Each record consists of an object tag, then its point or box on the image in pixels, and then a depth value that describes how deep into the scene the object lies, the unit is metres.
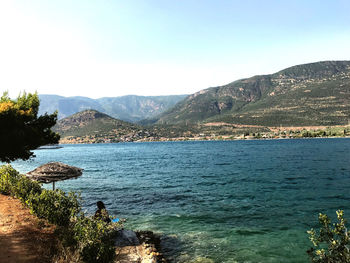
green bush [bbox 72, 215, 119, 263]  7.81
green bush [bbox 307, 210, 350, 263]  6.19
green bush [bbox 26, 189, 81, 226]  10.95
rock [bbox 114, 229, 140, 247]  11.47
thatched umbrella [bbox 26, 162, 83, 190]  20.55
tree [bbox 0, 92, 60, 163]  10.51
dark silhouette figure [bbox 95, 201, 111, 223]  11.57
